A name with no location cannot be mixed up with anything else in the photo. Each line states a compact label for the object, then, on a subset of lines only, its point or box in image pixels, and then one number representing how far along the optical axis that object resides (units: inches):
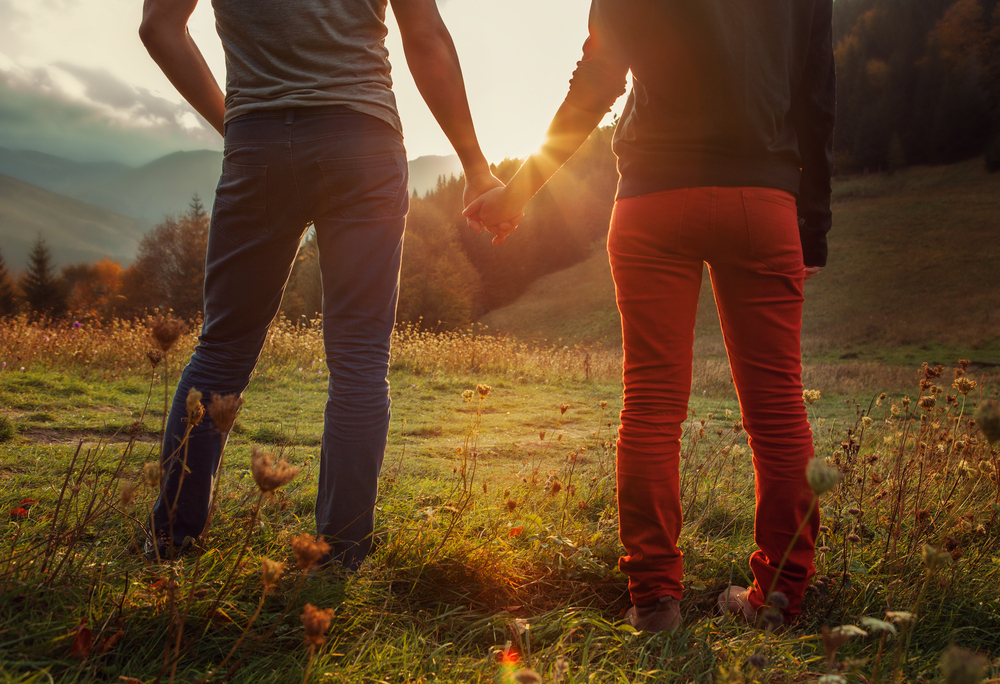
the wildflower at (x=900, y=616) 29.8
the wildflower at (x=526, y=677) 28.4
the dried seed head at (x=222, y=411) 33.6
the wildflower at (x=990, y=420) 30.9
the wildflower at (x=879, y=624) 28.2
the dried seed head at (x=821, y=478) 28.0
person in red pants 54.4
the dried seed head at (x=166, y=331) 39.1
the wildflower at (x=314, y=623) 27.9
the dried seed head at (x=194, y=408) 36.2
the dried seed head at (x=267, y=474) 29.6
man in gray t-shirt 57.5
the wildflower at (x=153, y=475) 34.6
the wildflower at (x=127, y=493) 33.5
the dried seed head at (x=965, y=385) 67.8
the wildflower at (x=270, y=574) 30.6
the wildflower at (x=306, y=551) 30.4
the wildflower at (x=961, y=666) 20.3
